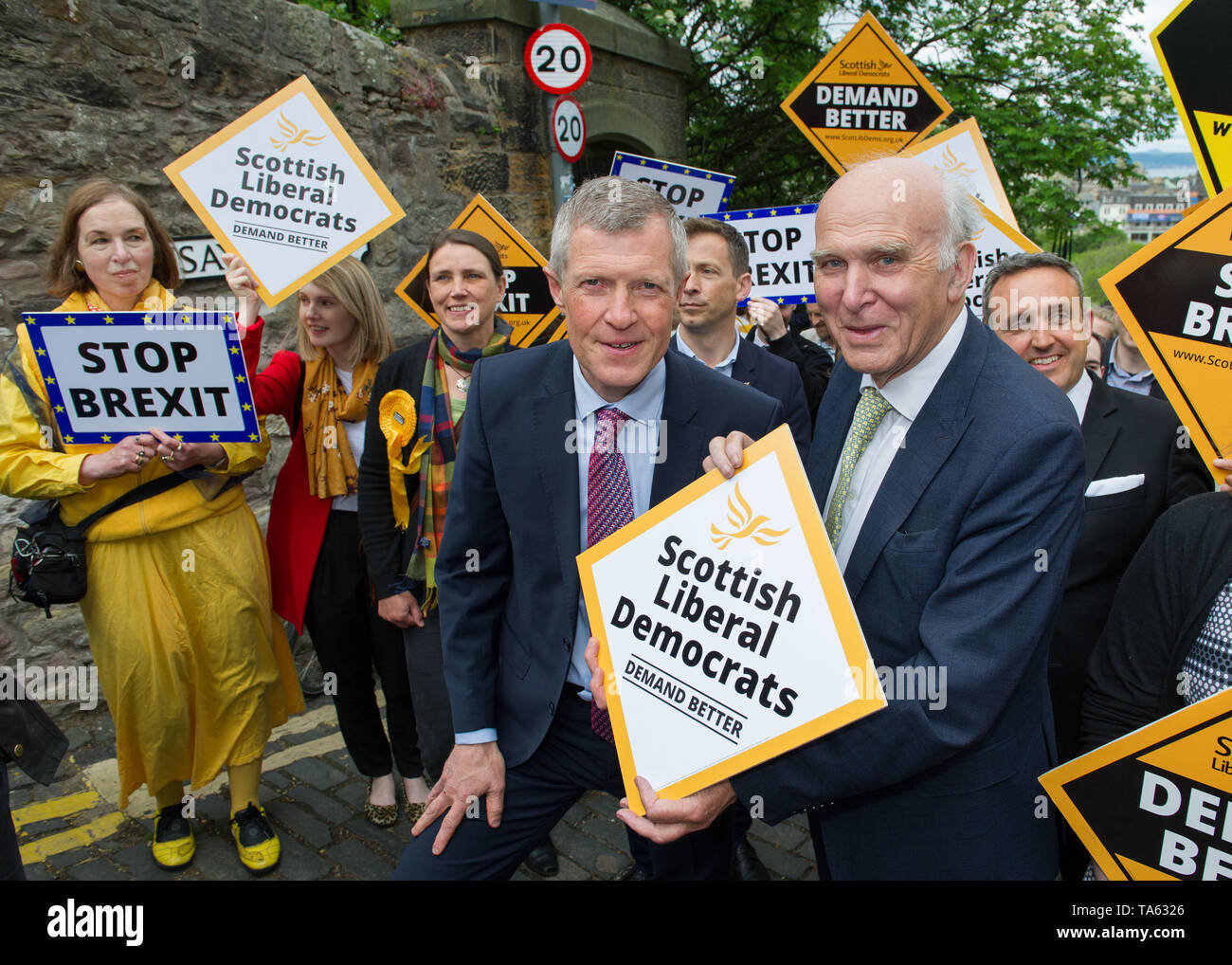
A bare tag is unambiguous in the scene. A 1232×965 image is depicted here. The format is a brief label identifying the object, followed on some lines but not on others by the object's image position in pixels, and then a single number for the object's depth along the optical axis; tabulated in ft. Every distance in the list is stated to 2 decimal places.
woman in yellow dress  10.67
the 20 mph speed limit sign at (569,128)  24.09
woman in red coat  12.45
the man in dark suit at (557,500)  7.35
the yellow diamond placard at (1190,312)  7.59
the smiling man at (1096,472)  9.50
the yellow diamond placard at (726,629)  5.65
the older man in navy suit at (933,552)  5.78
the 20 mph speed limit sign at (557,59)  23.16
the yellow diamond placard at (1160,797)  5.79
